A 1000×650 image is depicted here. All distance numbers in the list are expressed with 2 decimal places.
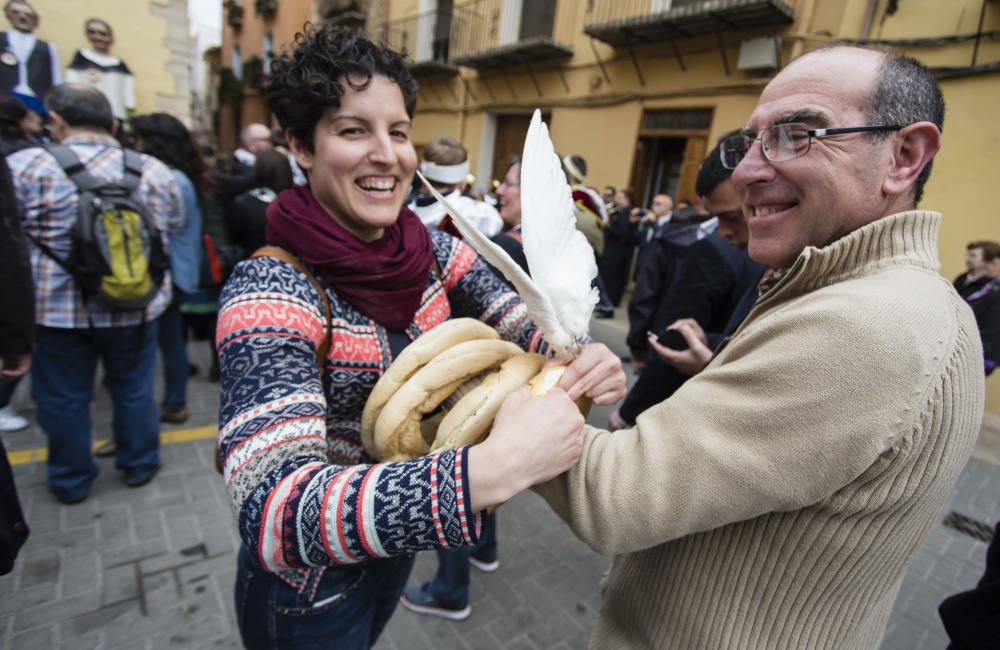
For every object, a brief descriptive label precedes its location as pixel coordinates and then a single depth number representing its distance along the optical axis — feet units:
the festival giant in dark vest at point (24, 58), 18.60
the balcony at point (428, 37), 49.23
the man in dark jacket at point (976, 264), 17.38
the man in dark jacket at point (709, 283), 8.80
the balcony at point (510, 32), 37.42
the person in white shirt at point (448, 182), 12.74
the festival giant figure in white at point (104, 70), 20.38
